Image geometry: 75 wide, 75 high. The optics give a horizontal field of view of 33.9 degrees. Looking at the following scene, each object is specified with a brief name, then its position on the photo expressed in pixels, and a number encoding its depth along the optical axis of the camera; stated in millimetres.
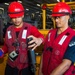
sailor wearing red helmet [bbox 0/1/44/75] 1569
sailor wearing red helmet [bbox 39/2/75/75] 1262
